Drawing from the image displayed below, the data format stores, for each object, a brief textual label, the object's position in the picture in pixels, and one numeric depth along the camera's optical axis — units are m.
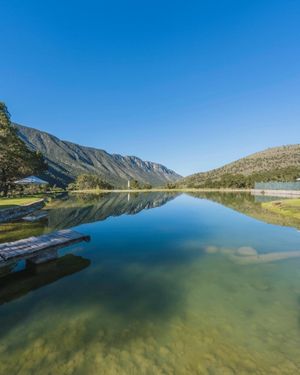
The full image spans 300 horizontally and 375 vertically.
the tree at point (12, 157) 22.75
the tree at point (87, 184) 71.88
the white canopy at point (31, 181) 22.58
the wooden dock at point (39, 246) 6.23
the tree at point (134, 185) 73.75
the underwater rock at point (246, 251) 8.38
